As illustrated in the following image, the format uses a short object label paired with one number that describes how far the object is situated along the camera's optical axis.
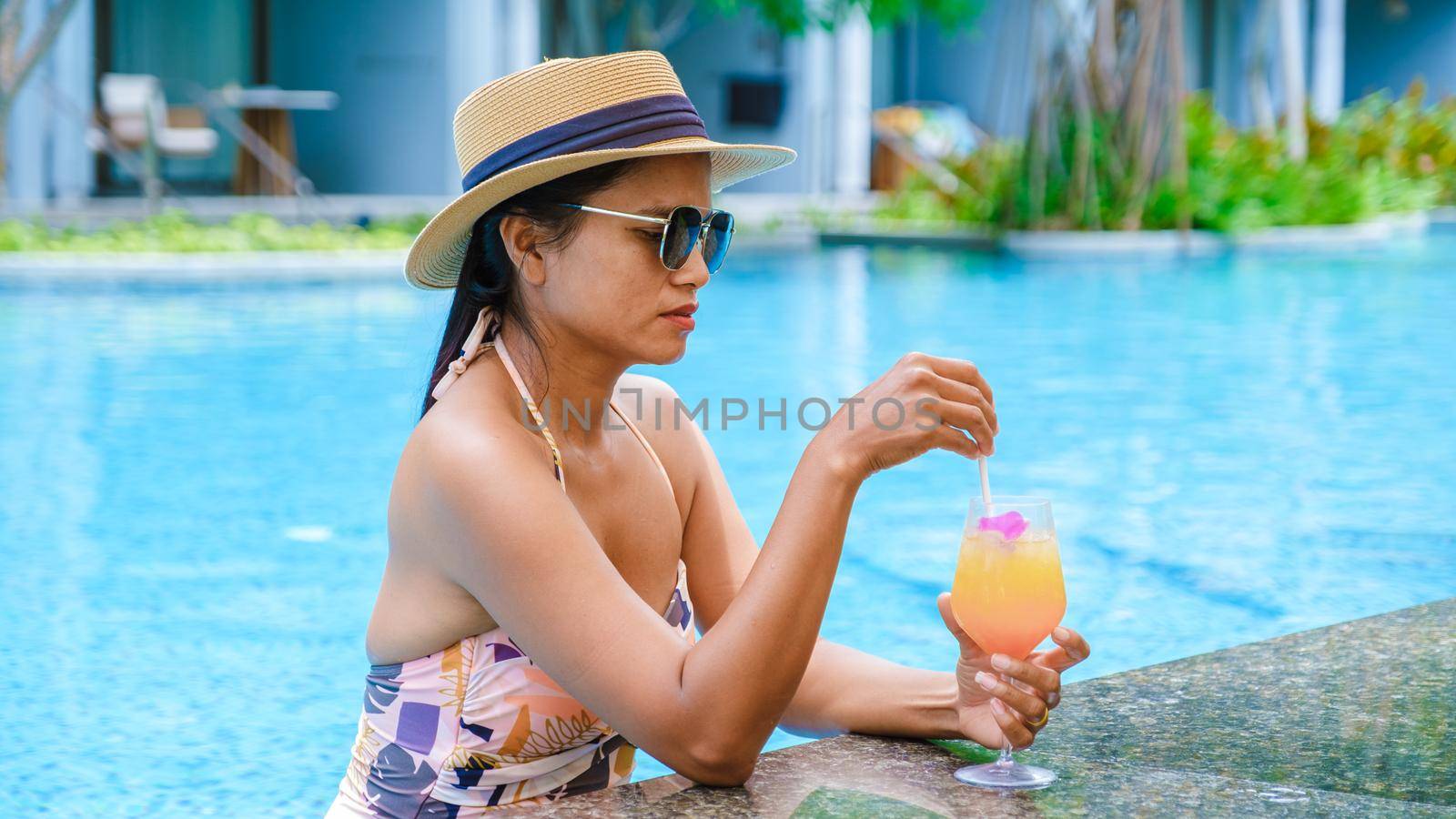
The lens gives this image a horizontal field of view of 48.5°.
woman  1.73
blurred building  15.91
